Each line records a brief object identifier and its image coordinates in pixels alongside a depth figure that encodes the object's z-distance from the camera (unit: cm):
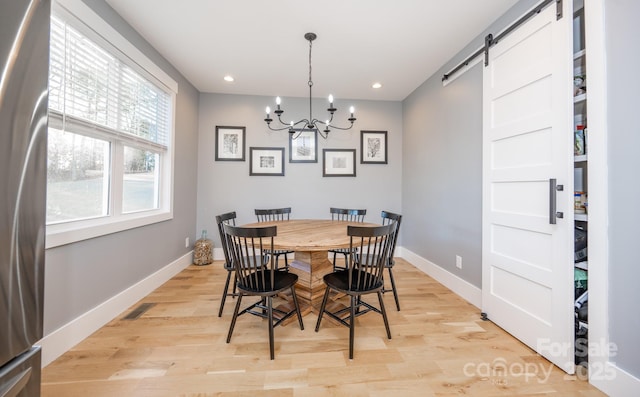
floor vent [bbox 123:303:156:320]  209
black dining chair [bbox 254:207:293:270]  311
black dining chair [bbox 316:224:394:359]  163
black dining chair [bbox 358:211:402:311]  205
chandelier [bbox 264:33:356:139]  374
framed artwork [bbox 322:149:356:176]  389
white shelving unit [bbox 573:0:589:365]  149
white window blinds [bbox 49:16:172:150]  161
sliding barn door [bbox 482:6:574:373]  152
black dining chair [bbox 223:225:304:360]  160
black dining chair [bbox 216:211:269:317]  191
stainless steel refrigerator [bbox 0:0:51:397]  59
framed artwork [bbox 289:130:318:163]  384
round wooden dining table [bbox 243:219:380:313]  189
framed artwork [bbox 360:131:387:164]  394
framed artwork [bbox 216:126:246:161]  372
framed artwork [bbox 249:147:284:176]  378
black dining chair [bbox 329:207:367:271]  307
